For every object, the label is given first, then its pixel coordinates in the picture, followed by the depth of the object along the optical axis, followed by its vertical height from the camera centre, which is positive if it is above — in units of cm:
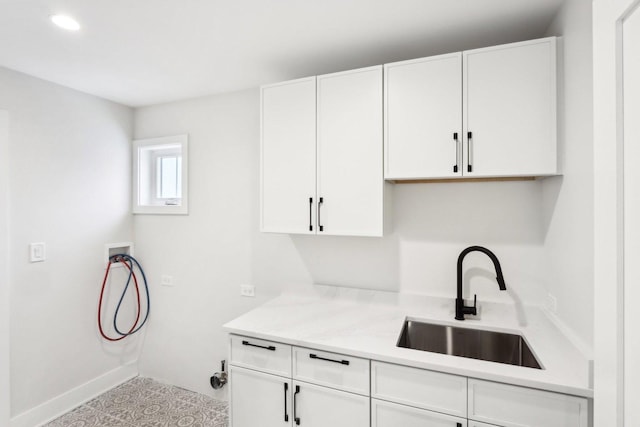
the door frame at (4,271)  211 -37
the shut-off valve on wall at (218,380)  253 -127
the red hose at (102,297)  272 -73
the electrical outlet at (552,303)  165 -45
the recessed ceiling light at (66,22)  159 +95
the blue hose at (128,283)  286 -63
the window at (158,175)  287 +36
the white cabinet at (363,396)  128 -81
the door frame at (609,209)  63 +1
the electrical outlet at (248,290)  254 -59
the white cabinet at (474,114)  153 +50
